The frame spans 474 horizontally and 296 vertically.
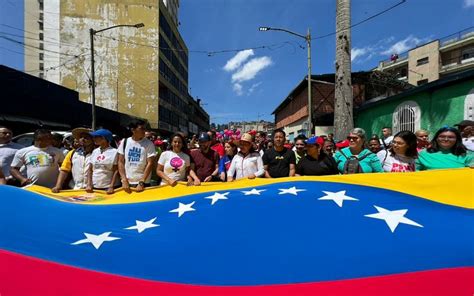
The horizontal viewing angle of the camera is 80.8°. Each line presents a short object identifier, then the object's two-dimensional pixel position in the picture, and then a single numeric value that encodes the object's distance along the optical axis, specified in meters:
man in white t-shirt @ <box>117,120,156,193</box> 4.63
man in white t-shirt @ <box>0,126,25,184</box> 5.15
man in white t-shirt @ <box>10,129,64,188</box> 4.75
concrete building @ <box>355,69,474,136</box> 9.96
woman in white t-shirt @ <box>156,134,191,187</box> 4.83
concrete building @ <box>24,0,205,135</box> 38.78
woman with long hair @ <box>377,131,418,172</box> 4.09
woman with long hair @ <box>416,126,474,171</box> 3.84
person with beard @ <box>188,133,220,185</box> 5.24
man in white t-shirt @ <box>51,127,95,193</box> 4.75
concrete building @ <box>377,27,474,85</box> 38.94
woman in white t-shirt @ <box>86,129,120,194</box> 4.57
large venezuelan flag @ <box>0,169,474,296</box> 2.13
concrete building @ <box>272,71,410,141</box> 24.45
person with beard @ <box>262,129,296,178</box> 4.85
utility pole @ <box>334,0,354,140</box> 9.23
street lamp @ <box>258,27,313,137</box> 16.47
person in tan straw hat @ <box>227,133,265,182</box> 4.91
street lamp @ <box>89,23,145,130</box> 16.48
